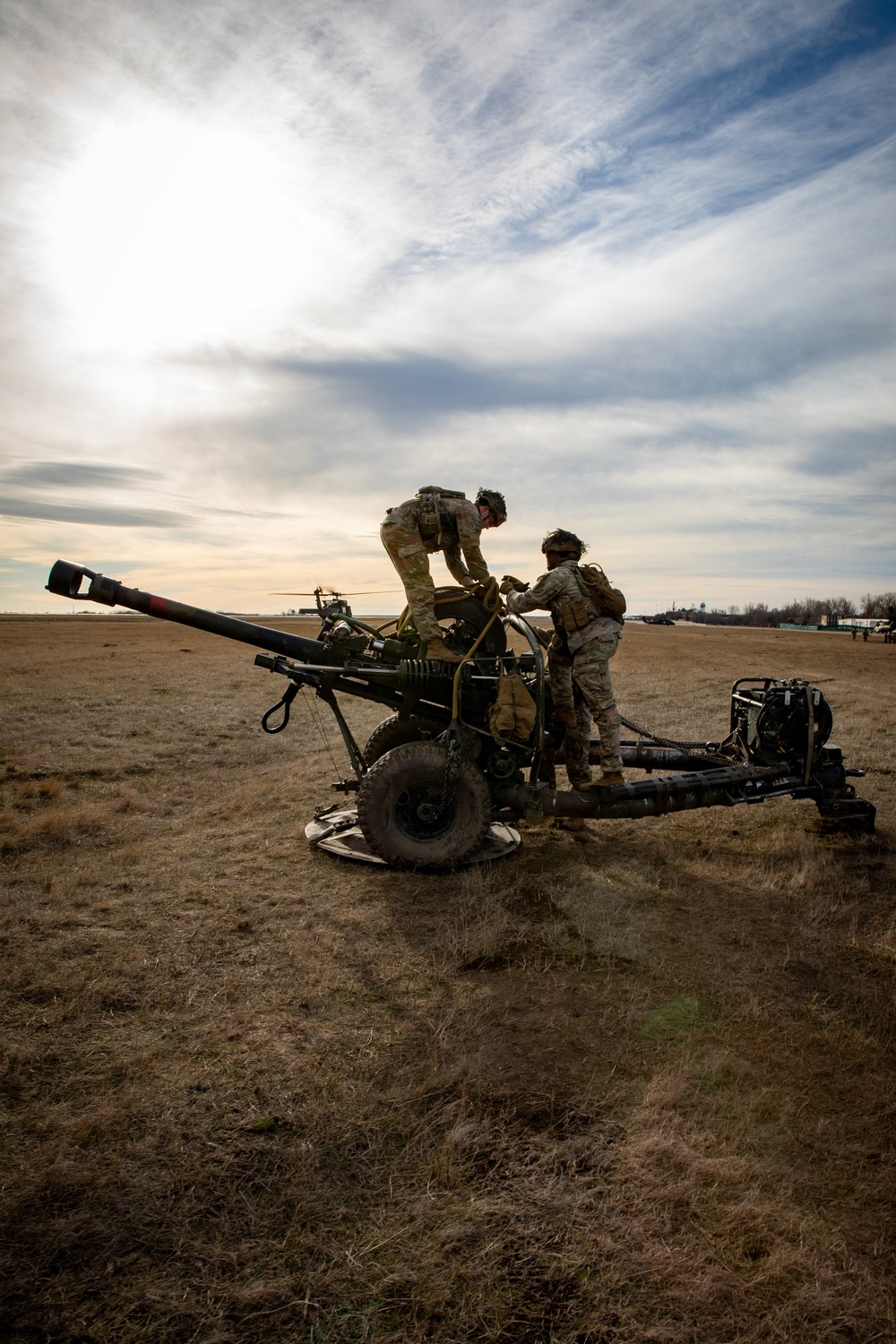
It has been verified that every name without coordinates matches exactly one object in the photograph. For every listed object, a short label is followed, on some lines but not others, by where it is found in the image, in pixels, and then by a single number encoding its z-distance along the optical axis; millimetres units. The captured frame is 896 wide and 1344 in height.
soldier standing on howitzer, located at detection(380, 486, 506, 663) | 6246
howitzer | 5848
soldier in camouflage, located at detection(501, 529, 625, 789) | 6410
